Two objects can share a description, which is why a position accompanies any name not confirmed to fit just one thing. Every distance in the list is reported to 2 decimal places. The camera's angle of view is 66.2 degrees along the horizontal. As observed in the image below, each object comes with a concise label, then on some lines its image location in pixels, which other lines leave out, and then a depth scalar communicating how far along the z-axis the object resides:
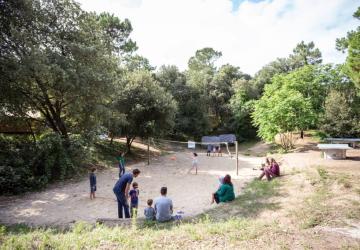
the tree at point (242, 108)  42.62
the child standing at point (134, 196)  10.36
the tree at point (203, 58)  67.27
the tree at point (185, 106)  39.99
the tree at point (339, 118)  29.16
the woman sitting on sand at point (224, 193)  11.31
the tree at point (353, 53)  17.00
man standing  9.38
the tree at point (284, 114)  29.08
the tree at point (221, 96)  45.72
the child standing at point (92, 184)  12.89
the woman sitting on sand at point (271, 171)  15.76
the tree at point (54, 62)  14.62
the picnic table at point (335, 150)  20.15
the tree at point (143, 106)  25.20
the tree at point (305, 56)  50.69
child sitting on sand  8.81
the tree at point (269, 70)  46.78
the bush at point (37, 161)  14.36
